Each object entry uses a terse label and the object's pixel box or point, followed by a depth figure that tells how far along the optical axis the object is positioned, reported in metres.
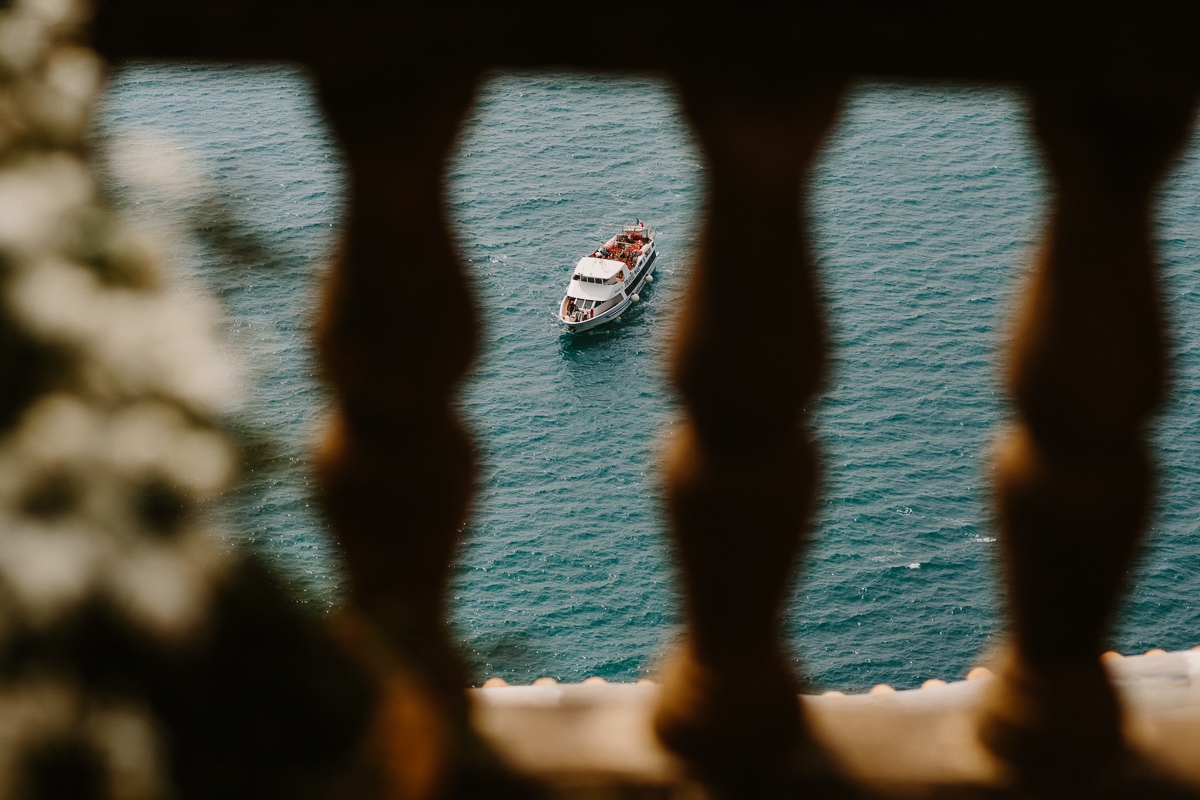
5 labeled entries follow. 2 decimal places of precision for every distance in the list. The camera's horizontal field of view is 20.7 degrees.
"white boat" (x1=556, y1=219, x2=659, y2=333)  120.12
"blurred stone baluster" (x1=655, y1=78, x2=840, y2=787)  2.80
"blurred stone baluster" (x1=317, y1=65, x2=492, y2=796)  2.77
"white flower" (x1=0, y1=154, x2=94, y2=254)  2.44
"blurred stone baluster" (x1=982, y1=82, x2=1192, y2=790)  2.81
